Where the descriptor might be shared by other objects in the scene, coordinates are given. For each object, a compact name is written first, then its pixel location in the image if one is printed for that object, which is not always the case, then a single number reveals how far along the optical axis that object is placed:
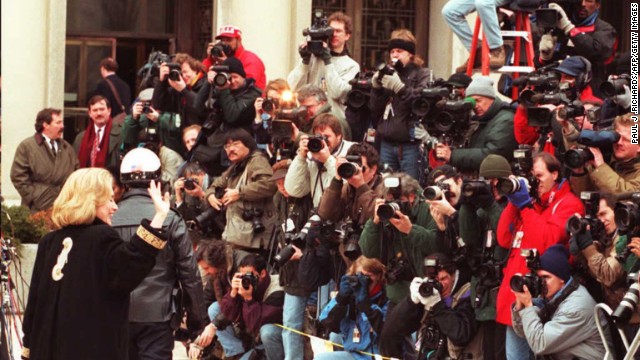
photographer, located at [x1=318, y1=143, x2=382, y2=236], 13.69
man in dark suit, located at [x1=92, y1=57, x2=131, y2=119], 20.84
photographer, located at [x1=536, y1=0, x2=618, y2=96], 14.27
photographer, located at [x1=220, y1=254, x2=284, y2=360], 14.90
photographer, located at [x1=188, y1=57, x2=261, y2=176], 16.08
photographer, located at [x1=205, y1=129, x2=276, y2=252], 15.41
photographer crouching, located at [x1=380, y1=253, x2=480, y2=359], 12.88
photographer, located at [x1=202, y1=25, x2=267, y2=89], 16.73
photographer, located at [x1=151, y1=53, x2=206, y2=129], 16.94
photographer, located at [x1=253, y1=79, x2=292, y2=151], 15.50
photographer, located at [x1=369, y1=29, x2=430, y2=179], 14.70
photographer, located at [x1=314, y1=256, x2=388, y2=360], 13.80
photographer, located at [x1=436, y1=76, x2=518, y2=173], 13.51
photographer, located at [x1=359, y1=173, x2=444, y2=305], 13.26
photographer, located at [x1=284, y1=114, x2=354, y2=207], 14.23
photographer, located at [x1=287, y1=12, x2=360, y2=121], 15.66
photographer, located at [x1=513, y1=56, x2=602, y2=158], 13.04
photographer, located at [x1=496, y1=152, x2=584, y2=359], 12.35
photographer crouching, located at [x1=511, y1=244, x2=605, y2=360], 11.98
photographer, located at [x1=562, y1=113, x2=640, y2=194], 12.01
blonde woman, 11.35
